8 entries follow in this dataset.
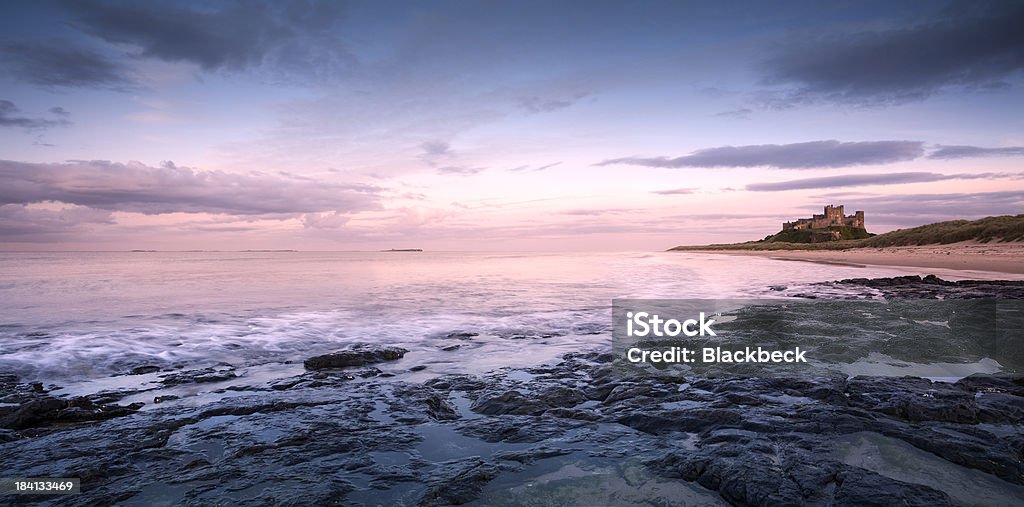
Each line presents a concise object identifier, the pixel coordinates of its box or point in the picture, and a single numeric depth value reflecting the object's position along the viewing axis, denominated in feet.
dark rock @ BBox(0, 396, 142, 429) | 17.43
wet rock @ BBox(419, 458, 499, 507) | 12.16
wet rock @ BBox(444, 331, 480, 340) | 36.60
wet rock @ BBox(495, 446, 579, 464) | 14.46
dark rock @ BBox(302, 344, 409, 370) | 27.40
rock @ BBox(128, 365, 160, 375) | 26.61
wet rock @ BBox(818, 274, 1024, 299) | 48.25
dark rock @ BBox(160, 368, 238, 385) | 24.45
